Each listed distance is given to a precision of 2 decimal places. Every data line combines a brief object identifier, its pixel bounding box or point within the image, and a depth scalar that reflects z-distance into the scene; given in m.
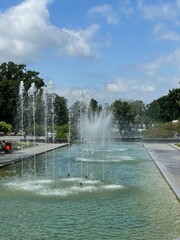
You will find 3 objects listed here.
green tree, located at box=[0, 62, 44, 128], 69.81
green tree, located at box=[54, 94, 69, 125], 69.71
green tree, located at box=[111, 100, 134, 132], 81.00
